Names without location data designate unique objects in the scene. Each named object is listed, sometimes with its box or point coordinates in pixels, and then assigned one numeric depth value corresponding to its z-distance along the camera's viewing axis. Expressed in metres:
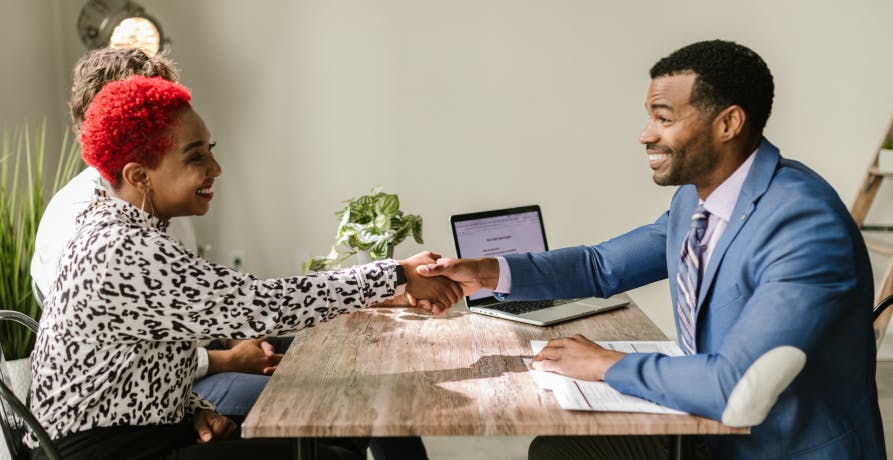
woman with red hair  1.47
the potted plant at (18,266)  2.47
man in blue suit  1.36
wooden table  1.32
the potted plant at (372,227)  2.28
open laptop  2.09
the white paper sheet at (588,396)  1.36
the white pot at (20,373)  2.37
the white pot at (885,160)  3.40
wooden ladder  3.36
